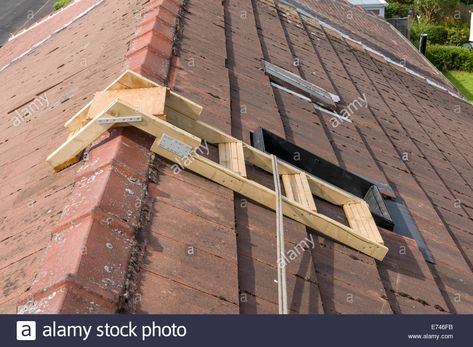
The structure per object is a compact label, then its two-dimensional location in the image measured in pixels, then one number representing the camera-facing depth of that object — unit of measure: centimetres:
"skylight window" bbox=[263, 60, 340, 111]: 709
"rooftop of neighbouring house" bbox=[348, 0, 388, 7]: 3159
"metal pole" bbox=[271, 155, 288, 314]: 317
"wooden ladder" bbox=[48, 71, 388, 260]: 390
